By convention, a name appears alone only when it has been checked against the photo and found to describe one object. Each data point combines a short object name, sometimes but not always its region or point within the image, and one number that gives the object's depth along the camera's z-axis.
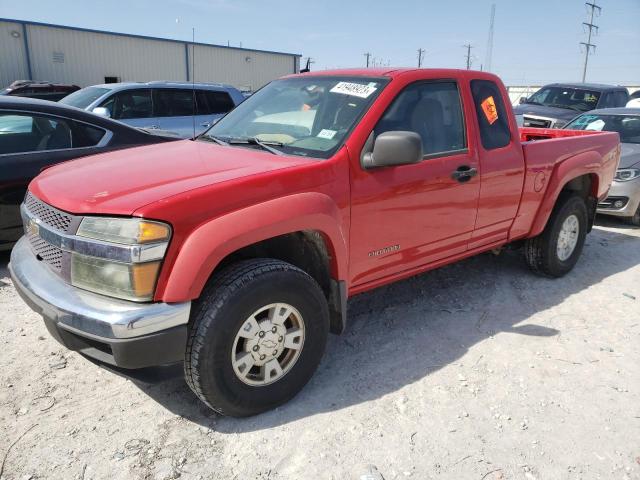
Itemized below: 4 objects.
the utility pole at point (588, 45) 45.07
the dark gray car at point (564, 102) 11.27
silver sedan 6.56
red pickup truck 2.24
